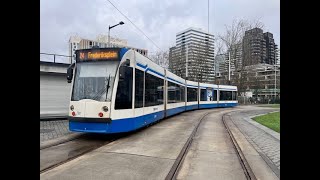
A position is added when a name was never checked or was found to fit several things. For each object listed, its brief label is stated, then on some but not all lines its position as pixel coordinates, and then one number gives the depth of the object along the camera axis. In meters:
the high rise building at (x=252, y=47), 32.51
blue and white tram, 6.75
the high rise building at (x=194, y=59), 37.89
